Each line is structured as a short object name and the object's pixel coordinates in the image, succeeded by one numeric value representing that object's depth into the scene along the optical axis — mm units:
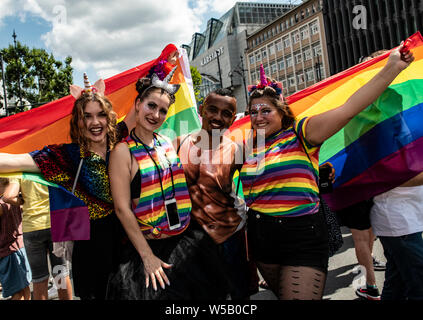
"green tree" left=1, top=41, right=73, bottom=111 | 23469
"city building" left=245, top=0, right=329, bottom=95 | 44750
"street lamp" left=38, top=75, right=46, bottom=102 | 23116
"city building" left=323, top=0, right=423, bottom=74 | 32594
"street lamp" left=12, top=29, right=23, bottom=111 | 22119
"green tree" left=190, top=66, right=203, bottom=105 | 26591
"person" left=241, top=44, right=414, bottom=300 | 2225
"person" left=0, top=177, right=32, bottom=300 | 3859
